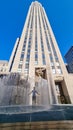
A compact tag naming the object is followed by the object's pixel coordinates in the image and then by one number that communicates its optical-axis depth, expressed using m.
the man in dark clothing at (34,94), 8.17
